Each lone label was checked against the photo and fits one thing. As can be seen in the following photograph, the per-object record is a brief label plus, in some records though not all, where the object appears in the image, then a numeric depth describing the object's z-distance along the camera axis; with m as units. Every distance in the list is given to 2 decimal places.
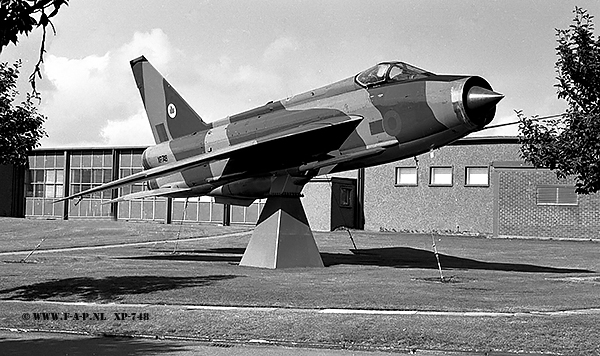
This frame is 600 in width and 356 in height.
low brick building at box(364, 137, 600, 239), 45.06
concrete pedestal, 24.30
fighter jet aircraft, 21.22
